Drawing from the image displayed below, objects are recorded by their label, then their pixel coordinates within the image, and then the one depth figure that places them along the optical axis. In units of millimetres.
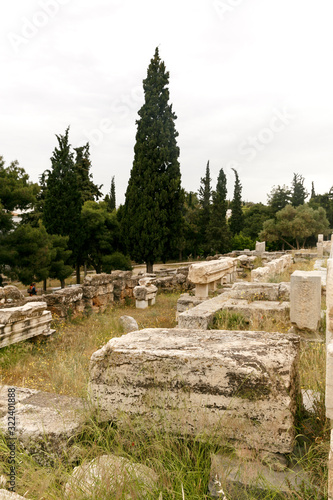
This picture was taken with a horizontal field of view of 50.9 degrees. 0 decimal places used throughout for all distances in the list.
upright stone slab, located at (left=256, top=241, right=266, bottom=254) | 25045
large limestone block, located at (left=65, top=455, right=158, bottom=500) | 1541
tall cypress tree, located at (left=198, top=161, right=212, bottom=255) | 30352
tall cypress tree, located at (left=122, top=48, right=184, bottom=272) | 20484
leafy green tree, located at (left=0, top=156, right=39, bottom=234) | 14141
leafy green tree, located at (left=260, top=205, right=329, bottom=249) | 33688
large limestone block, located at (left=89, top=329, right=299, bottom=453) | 1781
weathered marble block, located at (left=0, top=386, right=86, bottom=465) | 1976
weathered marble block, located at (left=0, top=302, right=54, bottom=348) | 5660
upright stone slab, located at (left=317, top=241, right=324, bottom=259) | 23420
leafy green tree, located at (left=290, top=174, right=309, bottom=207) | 40094
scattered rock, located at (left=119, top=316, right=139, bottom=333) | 7326
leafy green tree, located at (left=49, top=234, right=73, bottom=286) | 16281
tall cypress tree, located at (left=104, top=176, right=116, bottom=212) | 33888
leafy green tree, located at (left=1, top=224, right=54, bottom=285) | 14133
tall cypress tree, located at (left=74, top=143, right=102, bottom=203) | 27506
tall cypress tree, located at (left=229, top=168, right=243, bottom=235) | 37656
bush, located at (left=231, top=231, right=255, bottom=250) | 33000
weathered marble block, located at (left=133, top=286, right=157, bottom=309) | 10961
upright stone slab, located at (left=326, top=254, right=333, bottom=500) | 1366
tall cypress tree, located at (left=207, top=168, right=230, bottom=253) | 29844
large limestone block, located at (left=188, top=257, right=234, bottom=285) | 8359
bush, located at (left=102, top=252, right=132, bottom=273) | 20734
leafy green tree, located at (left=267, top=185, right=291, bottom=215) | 38991
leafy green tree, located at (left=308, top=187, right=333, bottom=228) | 41625
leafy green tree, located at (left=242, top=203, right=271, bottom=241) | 38562
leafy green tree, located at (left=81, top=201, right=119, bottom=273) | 20922
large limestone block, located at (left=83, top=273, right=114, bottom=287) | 10342
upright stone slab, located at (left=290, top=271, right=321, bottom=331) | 4695
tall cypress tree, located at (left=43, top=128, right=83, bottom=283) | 19281
